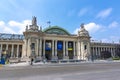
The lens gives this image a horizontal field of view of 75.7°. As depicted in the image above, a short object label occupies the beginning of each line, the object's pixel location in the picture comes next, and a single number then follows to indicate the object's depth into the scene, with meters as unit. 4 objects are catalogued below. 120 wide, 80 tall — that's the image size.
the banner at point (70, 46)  54.68
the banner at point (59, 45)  52.10
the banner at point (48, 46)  50.90
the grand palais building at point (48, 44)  47.84
